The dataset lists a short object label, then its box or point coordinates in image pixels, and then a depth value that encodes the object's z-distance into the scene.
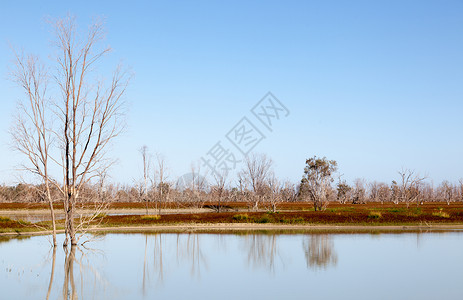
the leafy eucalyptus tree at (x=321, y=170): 99.06
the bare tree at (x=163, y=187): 59.83
